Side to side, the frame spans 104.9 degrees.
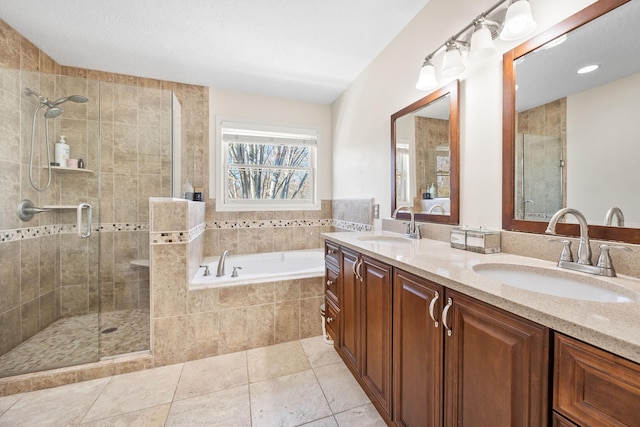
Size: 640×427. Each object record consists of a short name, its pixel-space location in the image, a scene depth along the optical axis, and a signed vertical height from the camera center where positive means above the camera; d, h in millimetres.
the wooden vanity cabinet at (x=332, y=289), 1763 -586
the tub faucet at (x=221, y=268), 2154 -488
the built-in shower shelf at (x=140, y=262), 2145 -456
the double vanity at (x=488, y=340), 488 -350
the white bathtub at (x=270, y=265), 2071 -547
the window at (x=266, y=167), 2941 +583
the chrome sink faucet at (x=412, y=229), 1697 -112
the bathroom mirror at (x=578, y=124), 830 +349
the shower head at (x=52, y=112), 2008 +829
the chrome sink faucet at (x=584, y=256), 799 -148
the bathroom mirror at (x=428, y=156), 1485 +394
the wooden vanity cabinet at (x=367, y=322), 1193 -616
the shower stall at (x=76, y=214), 1782 -10
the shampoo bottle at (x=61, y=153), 2062 +510
